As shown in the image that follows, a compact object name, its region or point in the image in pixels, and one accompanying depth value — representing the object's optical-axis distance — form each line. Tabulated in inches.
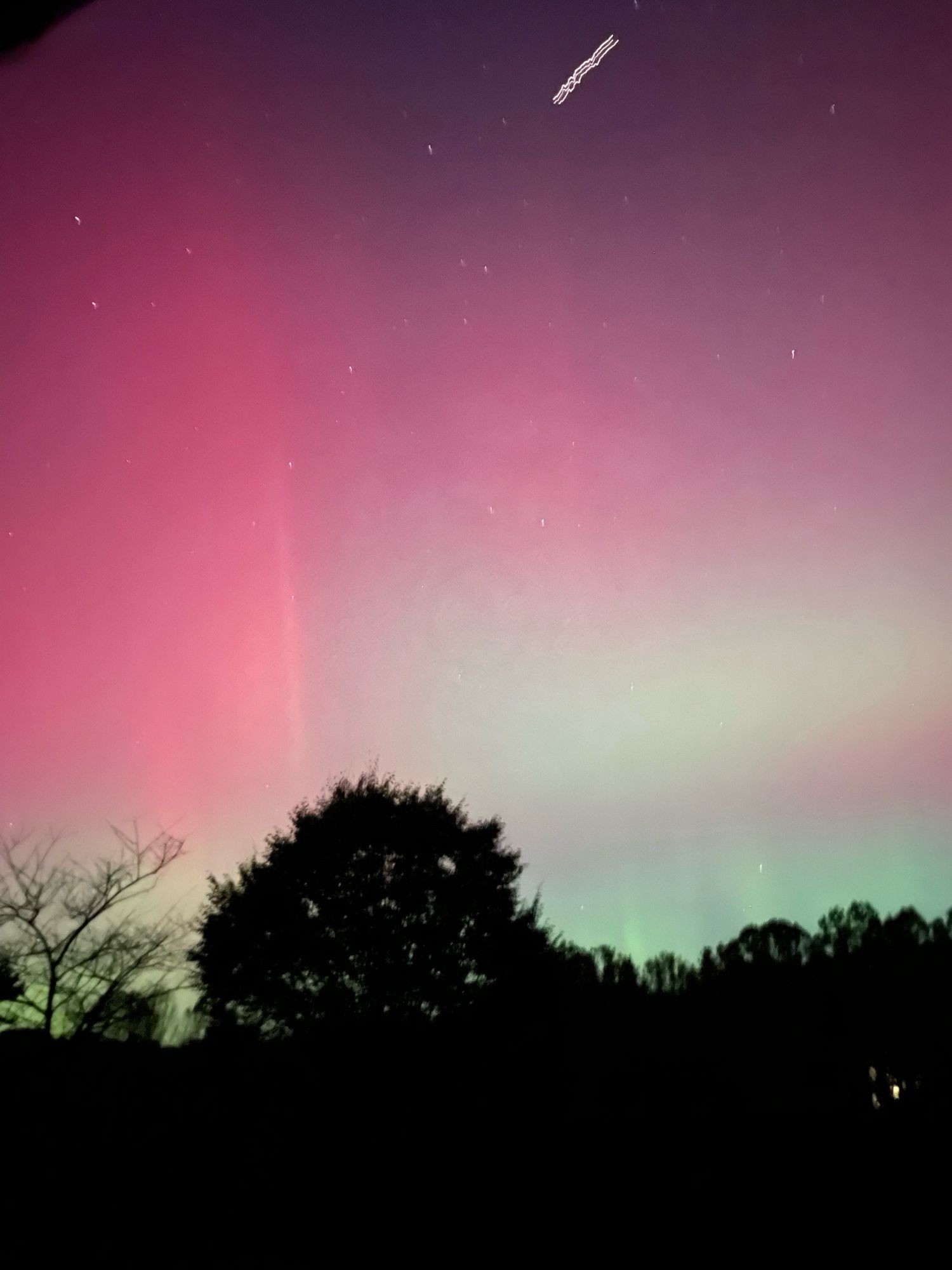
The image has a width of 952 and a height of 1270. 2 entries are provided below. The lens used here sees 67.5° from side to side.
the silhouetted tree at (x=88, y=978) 661.3
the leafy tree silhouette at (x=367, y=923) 821.9
